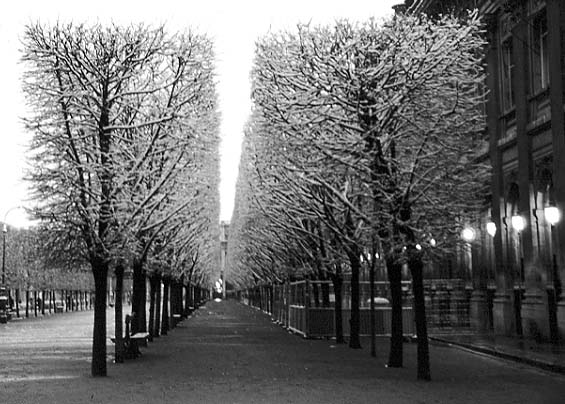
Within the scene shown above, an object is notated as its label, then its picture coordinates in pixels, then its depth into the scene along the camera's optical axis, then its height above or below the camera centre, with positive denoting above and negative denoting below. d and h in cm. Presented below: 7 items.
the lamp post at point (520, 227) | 3419 +255
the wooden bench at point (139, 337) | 2954 -112
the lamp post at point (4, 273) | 7869 +259
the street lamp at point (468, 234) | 3413 +228
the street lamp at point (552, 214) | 2753 +236
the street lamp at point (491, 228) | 3741 +270
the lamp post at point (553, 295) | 3300 +2
